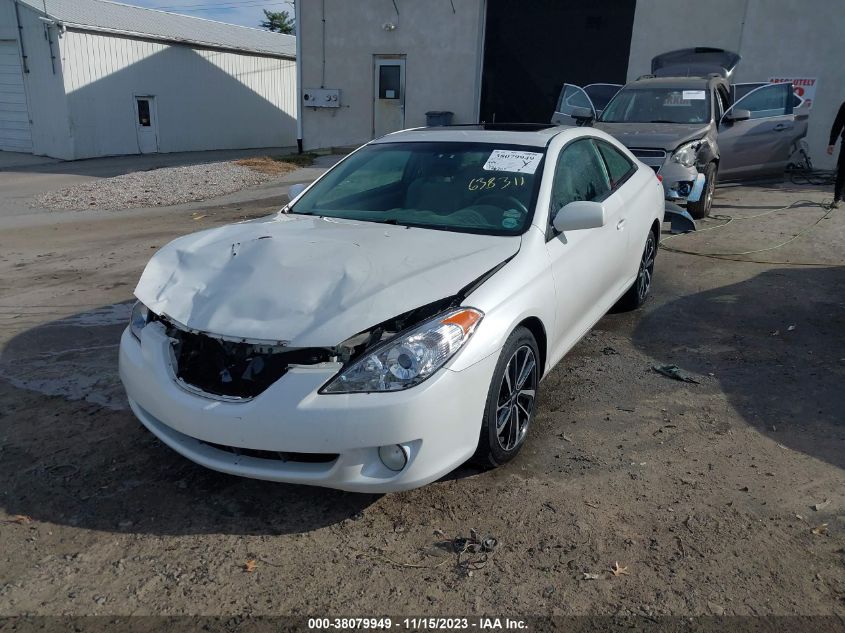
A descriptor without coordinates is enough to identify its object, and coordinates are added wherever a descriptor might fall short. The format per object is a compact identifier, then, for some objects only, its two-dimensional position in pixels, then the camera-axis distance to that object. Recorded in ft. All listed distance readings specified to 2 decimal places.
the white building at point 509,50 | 47.70
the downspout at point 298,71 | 59.16
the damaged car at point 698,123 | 28.84
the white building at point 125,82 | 64.75
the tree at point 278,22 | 205.57
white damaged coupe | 9.14
